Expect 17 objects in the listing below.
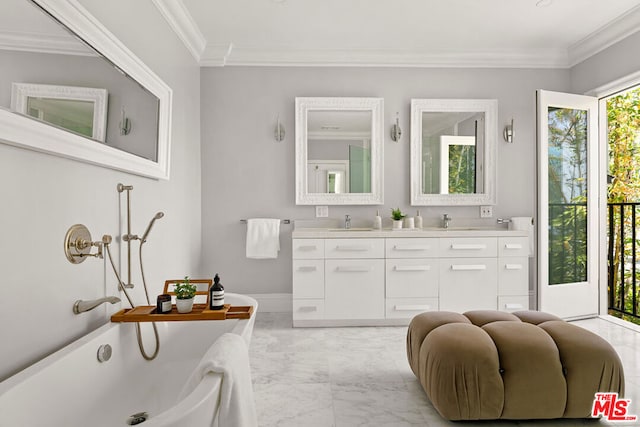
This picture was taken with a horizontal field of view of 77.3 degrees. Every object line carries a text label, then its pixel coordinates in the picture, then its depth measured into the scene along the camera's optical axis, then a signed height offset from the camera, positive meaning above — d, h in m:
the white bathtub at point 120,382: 1.18 -0.64
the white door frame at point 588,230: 3.49 -0.13
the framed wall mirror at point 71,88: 1.35 +0.54
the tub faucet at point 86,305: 1.77 -0.40
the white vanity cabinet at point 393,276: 3.45 -0.52
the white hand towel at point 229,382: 1.27 -0.55
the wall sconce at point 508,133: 3.99 +0.83
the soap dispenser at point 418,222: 3.82 -0.06
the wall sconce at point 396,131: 3.93 +0.83
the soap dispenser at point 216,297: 1.99 -0.41
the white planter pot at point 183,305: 1.91 -0.43
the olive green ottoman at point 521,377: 1.81 -0.73
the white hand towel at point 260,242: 3.76 -0.25
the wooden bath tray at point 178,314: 1.85 -0.47
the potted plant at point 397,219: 3.76 -0.03
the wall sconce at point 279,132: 3.90 +0.81
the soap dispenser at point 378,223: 3.79 -0.07
